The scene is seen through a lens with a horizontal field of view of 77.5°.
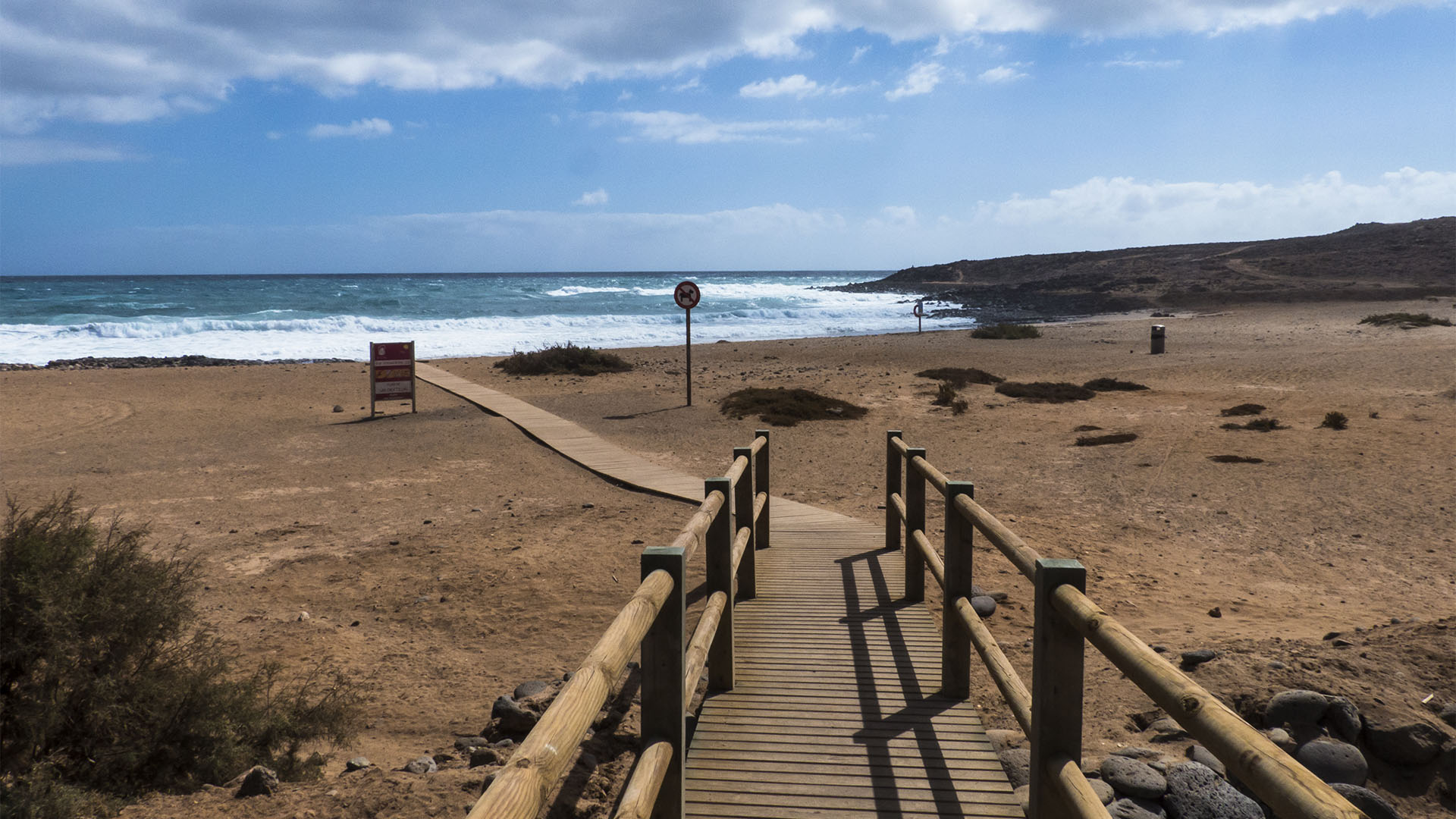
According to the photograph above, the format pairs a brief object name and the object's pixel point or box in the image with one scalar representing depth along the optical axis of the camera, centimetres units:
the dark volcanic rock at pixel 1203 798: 320
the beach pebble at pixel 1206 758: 365
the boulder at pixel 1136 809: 317
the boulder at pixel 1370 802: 321
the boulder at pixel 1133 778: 332
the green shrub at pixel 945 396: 1609
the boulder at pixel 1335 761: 357
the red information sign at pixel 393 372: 1570
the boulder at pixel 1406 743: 369
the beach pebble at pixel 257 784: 352
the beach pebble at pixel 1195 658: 474
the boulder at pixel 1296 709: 390
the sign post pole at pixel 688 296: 1617
